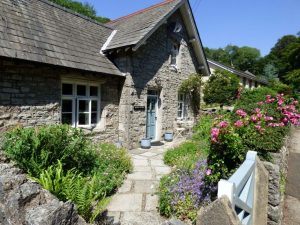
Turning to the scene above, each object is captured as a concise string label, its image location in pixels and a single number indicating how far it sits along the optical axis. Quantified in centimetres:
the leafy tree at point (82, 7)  2718
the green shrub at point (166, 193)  410
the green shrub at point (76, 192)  355
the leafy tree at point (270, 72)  4621
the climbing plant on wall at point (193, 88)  1245
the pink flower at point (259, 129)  427
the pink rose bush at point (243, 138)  374
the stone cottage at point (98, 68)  652
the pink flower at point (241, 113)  443
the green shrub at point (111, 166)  500
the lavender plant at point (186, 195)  399
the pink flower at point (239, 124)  401
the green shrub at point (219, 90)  1933
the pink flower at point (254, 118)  443
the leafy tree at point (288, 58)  3549
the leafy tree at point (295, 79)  2788
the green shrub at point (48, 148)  467
